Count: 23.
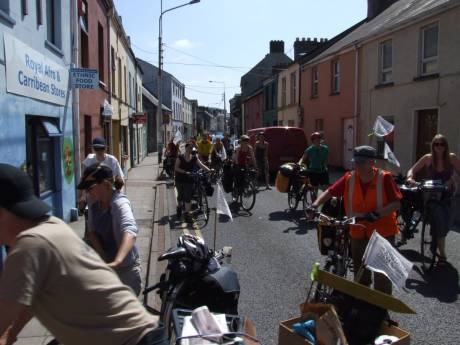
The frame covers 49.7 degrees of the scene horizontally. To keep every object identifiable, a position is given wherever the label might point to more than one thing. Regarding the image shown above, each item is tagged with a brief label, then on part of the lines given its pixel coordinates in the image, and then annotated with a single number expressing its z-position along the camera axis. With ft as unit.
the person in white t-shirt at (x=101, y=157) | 24.21
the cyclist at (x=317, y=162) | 34.78
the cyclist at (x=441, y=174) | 21.30
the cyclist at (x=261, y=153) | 50.67
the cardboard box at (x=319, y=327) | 9.37
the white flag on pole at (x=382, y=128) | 32.07
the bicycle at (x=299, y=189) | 35.06
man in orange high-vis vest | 15.39
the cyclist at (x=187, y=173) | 34.01
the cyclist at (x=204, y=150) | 50.93
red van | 59.00
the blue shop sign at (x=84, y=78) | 31.53
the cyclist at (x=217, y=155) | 51.65
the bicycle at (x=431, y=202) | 21.01
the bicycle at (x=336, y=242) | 15.70
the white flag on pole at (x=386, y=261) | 10.78
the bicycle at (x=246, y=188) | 38.51
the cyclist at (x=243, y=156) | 40.40
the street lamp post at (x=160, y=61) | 95.20
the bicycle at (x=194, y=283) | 11.40
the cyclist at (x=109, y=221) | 11.73
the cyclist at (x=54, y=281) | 6.23
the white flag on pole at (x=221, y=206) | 16.42
